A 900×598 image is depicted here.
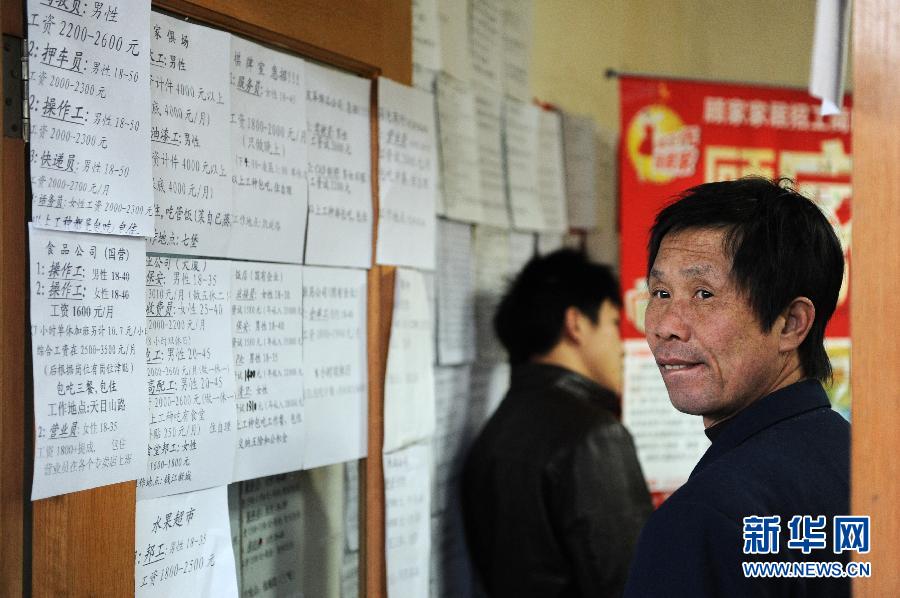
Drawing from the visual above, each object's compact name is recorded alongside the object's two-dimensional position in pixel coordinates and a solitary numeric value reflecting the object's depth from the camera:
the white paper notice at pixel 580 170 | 2.95
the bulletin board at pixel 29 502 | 1.20
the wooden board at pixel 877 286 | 0.71
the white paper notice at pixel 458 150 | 2.30
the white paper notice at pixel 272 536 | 1.69
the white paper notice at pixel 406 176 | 1.94
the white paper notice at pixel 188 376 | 1.41
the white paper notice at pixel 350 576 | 1.89
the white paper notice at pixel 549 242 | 2.84
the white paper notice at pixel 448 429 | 2.35
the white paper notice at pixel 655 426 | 2.94
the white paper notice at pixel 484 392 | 2.55
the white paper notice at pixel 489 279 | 2.55
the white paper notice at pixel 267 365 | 1.59
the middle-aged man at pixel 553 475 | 2.19
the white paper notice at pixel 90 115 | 1.21
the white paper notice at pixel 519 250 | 2.70
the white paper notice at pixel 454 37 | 2.34
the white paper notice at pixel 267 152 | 1.59
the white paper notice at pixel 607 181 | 3.15
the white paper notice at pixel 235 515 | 1.63
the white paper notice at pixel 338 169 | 1.76
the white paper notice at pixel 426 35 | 2.18
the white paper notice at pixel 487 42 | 2.50
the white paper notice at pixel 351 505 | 1.90
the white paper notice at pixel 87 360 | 1.21
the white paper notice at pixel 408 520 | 1.96
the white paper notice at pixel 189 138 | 1.42
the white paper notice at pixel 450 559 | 2.35
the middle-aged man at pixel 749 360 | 1.10
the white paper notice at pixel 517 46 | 2.67
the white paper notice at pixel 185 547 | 1.39
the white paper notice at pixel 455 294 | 2.34
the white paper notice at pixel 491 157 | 2.52
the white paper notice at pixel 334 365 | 1.75
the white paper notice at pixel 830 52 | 0.89
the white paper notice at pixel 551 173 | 2.82
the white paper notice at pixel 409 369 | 1.97
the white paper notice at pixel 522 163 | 2.66
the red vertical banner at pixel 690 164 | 2.95
